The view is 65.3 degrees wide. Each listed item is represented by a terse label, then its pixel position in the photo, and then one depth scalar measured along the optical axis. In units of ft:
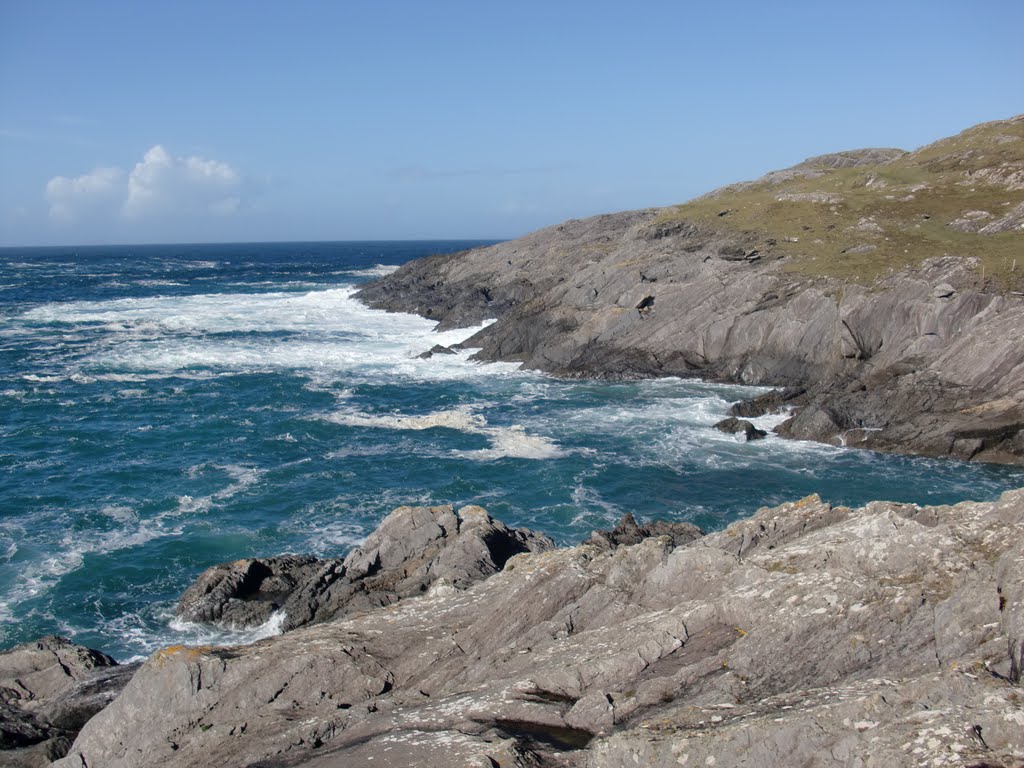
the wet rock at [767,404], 172.96
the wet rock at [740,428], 159.02
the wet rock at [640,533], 95.71
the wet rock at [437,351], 253.71
